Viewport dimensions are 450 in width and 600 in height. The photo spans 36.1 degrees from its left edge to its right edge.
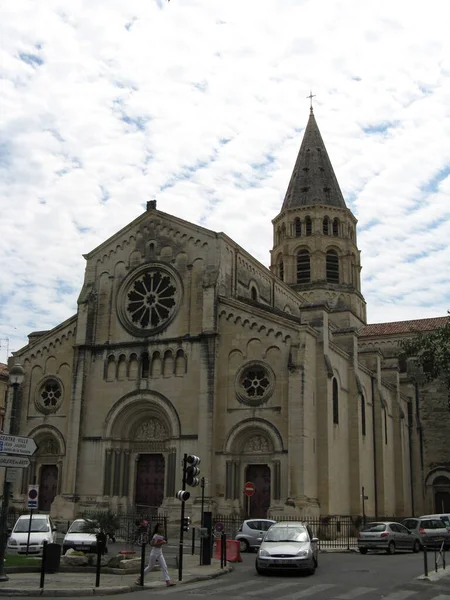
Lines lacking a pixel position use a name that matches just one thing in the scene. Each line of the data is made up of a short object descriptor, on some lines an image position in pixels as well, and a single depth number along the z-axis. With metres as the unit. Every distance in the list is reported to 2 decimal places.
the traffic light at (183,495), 19.12
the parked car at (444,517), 31.61
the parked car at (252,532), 27.78
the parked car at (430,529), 29.83
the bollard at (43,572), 15.52
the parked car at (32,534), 23.62
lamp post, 16.48
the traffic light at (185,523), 20.30
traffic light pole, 18.02
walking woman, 17.76
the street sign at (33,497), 24.02
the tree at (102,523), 20.03
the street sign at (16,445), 16.94
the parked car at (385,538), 27.23
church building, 34.34
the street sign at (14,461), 16.91
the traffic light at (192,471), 19.58
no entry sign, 31.20
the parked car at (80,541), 22.95
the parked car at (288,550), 19.16
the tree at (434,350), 30.98
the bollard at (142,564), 16.59
